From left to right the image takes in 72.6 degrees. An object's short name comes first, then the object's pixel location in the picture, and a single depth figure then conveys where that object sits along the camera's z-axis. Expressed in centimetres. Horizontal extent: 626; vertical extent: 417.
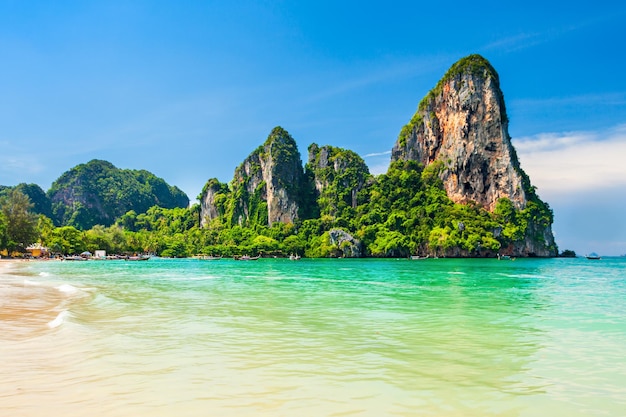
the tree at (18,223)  7638
